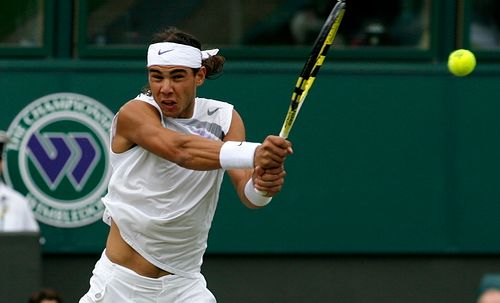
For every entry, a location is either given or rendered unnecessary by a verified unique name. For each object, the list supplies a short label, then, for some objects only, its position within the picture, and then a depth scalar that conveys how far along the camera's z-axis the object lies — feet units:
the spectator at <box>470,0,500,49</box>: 58.95
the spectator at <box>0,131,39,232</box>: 56.03
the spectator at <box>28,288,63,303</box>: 51.85
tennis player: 39.50
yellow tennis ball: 46.50
